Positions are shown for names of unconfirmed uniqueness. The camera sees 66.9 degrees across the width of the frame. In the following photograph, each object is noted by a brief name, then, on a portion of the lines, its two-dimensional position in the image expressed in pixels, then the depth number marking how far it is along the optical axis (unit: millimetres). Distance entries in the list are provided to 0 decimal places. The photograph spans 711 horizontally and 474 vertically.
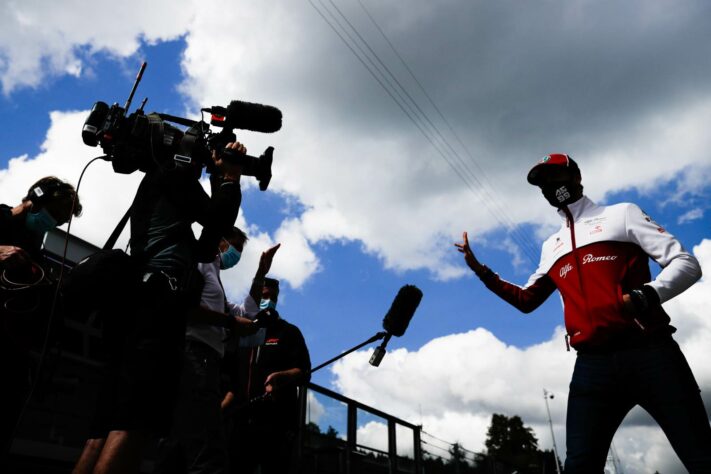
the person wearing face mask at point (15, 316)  2555
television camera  2340
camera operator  1787
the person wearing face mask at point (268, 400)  3980
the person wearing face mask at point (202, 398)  2695
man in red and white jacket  2236
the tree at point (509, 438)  65562
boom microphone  3590
